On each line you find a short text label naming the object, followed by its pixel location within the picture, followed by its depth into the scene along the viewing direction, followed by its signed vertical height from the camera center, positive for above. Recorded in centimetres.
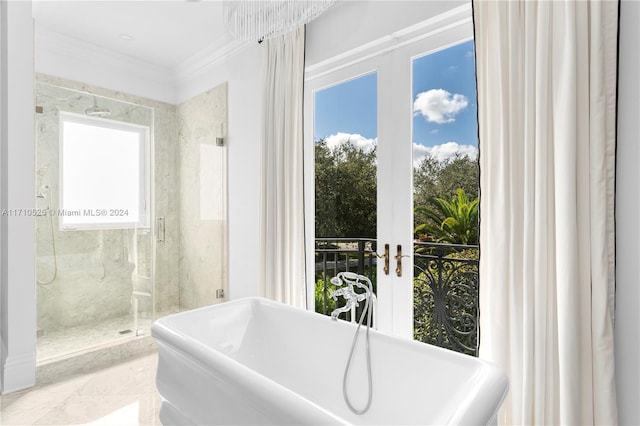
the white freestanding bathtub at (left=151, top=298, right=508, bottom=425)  110 -62
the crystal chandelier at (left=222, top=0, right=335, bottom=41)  163 +90
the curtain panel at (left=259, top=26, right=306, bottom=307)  266 +31
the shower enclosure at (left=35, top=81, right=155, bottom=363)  275 -8
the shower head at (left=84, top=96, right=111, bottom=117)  291 +82
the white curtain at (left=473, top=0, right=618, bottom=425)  142 +4
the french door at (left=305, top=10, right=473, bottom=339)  219 +48
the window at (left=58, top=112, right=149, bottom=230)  283 +33
